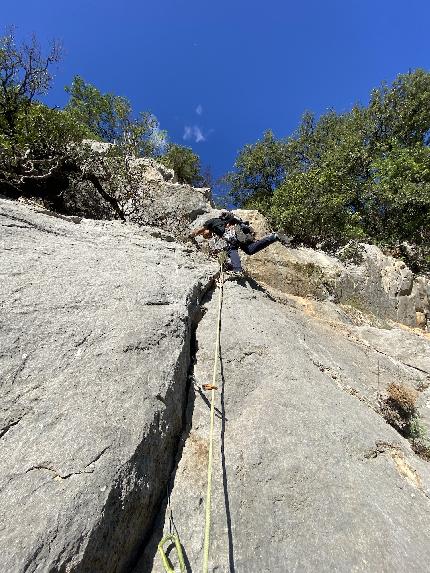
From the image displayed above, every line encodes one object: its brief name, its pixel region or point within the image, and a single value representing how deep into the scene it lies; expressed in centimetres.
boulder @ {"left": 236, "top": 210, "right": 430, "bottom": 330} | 1274
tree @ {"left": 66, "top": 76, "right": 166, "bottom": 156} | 2974
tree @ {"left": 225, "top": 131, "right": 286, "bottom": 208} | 2852
